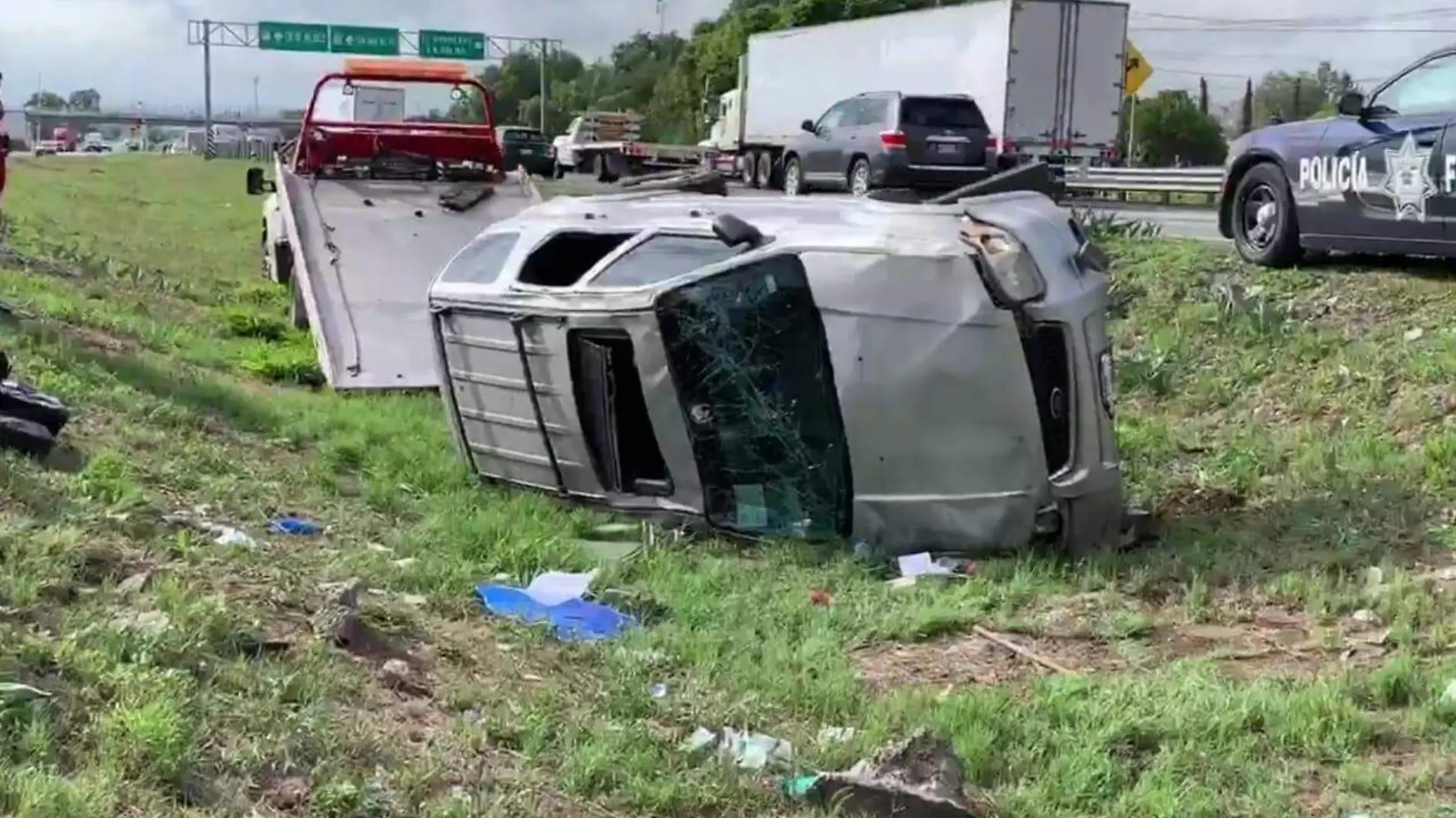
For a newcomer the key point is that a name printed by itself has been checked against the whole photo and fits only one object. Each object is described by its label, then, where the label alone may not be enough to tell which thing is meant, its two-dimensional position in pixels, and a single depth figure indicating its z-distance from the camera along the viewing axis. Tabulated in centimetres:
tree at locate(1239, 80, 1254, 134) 5811
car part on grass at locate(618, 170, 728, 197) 837
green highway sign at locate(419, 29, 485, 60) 6197
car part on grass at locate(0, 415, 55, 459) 615
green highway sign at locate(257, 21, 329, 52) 6066
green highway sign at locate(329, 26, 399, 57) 6125
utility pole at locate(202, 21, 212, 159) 6328
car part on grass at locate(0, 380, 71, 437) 636
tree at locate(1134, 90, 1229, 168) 6038
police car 914
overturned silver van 607
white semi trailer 2523
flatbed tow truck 1027
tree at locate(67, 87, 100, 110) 14648
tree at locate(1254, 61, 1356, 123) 6738
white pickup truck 3747
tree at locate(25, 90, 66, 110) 14562
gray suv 2106
